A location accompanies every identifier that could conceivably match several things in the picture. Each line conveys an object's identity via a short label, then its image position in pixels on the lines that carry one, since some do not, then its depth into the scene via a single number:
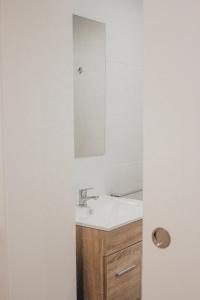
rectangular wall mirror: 2.51
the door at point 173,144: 1.09
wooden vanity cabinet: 2.18
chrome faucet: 2.50
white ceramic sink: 2.21
